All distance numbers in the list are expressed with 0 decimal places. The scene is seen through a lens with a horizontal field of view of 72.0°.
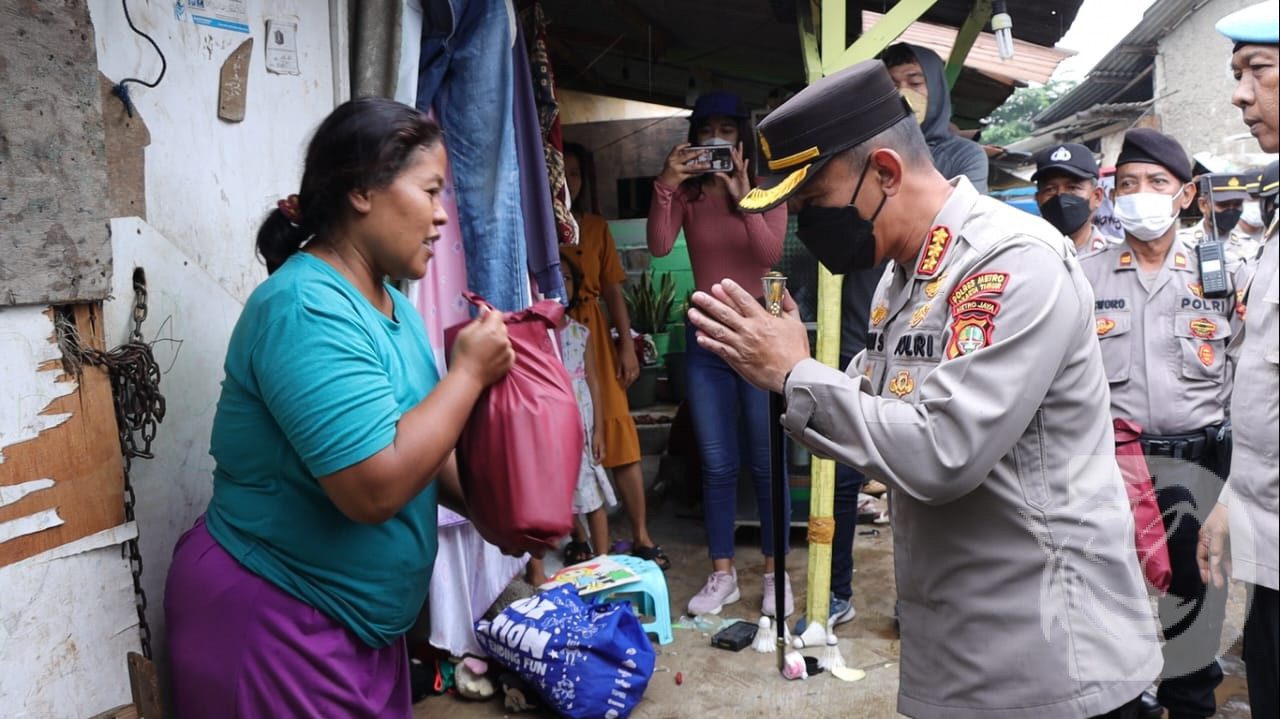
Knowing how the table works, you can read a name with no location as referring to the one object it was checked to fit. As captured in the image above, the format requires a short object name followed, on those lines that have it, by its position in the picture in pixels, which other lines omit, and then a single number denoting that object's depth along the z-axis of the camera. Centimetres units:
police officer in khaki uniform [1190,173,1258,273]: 451
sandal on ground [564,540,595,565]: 478
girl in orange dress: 482
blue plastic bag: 316
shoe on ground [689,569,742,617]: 422
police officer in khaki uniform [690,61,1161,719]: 154
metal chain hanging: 214
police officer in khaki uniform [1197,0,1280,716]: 155
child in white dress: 455
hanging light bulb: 442
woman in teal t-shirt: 168
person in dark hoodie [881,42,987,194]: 390
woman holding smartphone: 422
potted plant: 810
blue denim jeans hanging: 329
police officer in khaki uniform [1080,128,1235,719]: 318
